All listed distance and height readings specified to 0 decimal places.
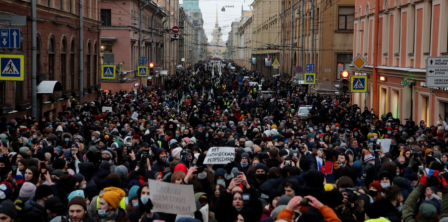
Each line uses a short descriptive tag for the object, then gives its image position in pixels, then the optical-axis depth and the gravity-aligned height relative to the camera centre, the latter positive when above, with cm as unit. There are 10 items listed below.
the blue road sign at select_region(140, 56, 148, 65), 4906 +21
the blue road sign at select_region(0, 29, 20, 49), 2031 +71
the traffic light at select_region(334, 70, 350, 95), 3425 -97
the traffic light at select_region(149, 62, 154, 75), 6022 -72
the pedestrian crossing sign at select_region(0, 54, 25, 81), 1945 -15
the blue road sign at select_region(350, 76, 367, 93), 2836 -76
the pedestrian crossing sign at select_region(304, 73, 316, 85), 3926 -79
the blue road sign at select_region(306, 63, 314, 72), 4161 -16
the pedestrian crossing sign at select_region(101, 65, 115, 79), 3478 -44
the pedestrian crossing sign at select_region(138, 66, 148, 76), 4661 -49
